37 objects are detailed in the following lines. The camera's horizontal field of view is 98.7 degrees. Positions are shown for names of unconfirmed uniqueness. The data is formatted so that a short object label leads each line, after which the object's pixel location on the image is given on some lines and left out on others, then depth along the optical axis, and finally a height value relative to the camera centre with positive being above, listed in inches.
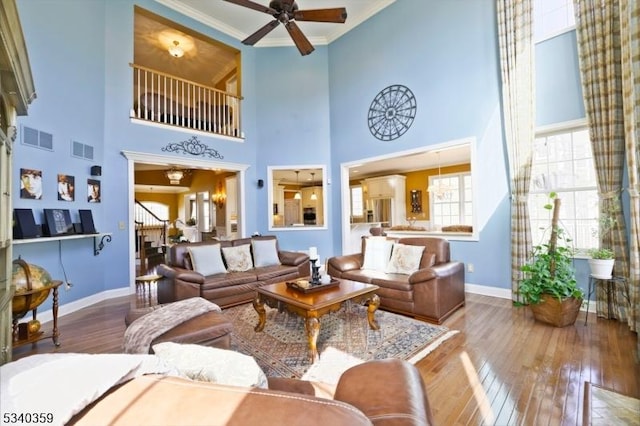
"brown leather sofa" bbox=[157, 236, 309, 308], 131.5 -31.8
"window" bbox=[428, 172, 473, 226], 312.7 +14.7
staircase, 244.9 -25.4
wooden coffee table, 92.0 -30.9
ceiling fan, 128.1 +99.0
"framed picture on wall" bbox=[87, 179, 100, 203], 157.8 +18.3
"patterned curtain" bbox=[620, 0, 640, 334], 93.8 +24.1
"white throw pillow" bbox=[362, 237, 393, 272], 154.7 -21.6
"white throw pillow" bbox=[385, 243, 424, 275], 142.3 -23.3
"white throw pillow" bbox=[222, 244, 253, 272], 160.1 -23.3
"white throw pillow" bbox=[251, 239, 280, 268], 171.3 -22.3
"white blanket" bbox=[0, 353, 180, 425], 21.6 -13.8
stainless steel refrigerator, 365.7 +8.1
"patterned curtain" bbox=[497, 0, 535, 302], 141.0 +53.5
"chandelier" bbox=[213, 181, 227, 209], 322.3 +26.3
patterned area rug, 87.2 -46.7
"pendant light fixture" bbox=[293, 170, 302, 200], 440.1 +36.4
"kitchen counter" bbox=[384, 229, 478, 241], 169.0 -13.8
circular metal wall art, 194.4 +76.6
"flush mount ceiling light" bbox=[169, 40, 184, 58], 243.0 +151.5
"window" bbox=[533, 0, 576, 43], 134.9 +98.6
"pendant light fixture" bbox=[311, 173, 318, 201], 426.6 +36.1
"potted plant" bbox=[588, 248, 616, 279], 111.7 -21.2
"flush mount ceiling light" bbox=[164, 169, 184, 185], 307.2 +51.3
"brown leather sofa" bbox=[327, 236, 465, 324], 119.2 -31.6
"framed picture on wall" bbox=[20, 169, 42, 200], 120.5 +17.7
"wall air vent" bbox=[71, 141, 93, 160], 148.3 +40.0
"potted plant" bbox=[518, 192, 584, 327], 111.8 -31.5
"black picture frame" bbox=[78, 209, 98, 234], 147.0 +0.0
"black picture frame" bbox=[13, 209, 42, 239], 111.9 -0.7
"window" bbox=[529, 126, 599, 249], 135.8 +14.3
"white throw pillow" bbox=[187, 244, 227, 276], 147.3 -21.9
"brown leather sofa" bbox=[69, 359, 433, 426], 22.7 -16.2
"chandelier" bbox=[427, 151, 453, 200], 279.0 +25.6
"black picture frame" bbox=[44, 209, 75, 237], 126.8 +0.2
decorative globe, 87.5 -21.1
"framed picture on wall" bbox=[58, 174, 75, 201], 139.5 +18.1
